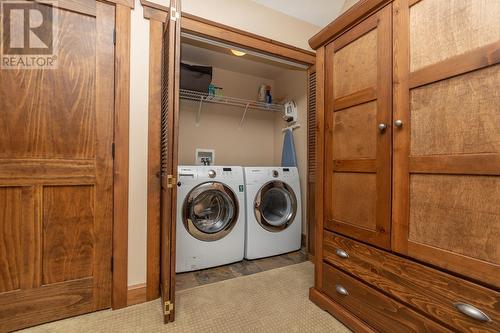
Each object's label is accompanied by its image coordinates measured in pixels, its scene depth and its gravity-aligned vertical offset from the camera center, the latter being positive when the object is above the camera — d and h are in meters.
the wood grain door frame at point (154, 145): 1.50 +0.14
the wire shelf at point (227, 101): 2.52 +0.80
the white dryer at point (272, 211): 2.17 -0.44
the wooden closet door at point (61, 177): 1.22 -0.06
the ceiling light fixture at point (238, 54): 2.38 +1.20
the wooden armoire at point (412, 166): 0.79 +0.01
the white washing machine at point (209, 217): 1.89 -0.44
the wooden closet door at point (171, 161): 1.25 +0.03
